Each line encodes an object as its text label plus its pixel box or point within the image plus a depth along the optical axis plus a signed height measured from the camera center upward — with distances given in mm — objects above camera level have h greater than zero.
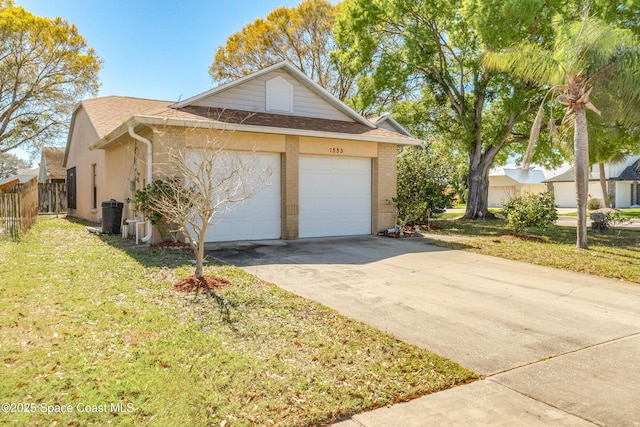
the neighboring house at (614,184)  33719 +1665
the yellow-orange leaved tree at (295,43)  26469 +10325
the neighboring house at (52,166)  28984 +2728
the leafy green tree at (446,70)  16859 +6045
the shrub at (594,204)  31216 -24
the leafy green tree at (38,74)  23719 +8067
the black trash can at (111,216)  12797 -342
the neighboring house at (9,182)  14488 +847
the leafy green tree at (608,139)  15509 +2711
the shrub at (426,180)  15281 +873
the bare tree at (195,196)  6504 +163
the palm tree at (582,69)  10203 +3402
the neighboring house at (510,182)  40469 +2123
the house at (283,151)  10742 +1551
